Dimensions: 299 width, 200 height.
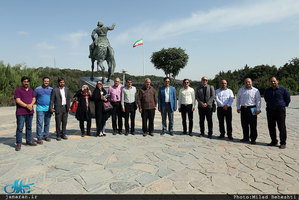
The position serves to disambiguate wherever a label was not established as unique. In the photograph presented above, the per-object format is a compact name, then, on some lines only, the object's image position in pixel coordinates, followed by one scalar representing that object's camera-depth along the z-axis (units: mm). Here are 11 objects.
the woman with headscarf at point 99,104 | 5234
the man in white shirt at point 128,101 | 5426
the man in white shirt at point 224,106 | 5020
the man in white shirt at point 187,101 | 5407
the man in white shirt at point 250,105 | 4594
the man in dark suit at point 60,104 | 4762
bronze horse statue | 9531
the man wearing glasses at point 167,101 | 5523
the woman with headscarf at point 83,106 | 5215
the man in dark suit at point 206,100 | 5199
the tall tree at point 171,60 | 37500
